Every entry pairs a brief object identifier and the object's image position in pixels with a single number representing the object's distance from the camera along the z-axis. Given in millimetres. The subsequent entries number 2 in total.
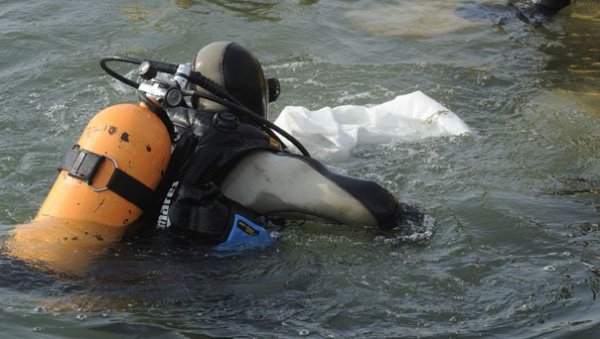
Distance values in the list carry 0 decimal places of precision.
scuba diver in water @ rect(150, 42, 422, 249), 7004
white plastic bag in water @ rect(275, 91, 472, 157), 10484
